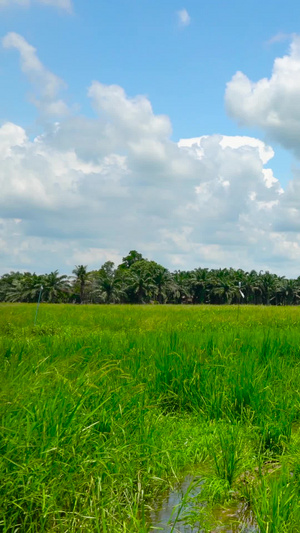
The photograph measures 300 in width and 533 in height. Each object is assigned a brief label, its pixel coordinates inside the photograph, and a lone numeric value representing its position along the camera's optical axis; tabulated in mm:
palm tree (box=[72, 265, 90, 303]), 75188
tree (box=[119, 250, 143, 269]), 96562
